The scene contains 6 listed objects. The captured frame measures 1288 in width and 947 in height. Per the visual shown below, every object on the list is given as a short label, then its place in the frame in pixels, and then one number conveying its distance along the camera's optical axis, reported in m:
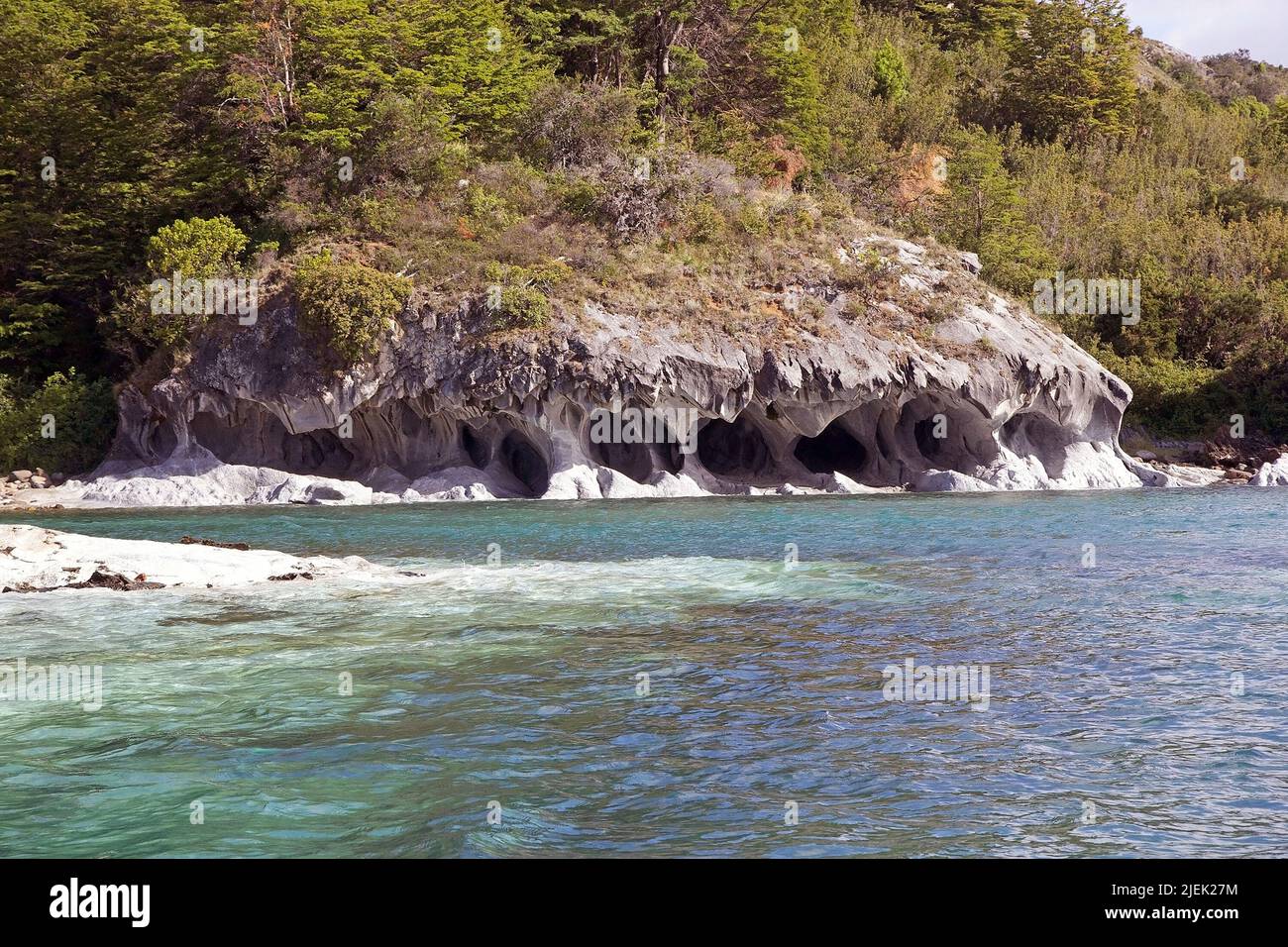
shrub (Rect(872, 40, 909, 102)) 60.66
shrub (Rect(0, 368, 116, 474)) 38.06
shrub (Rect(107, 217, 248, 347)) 36.84
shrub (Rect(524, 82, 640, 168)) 44.50
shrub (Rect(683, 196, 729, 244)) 41.88
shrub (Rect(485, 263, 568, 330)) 35.34
